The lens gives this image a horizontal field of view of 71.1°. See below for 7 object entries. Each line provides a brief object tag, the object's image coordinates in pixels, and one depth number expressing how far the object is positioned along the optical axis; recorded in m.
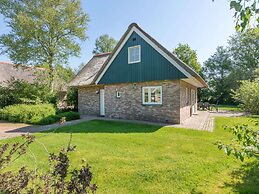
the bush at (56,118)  13.01
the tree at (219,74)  38.56
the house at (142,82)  11.98
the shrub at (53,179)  2.14
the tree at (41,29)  18.64
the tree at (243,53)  39.88
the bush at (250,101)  9.93
